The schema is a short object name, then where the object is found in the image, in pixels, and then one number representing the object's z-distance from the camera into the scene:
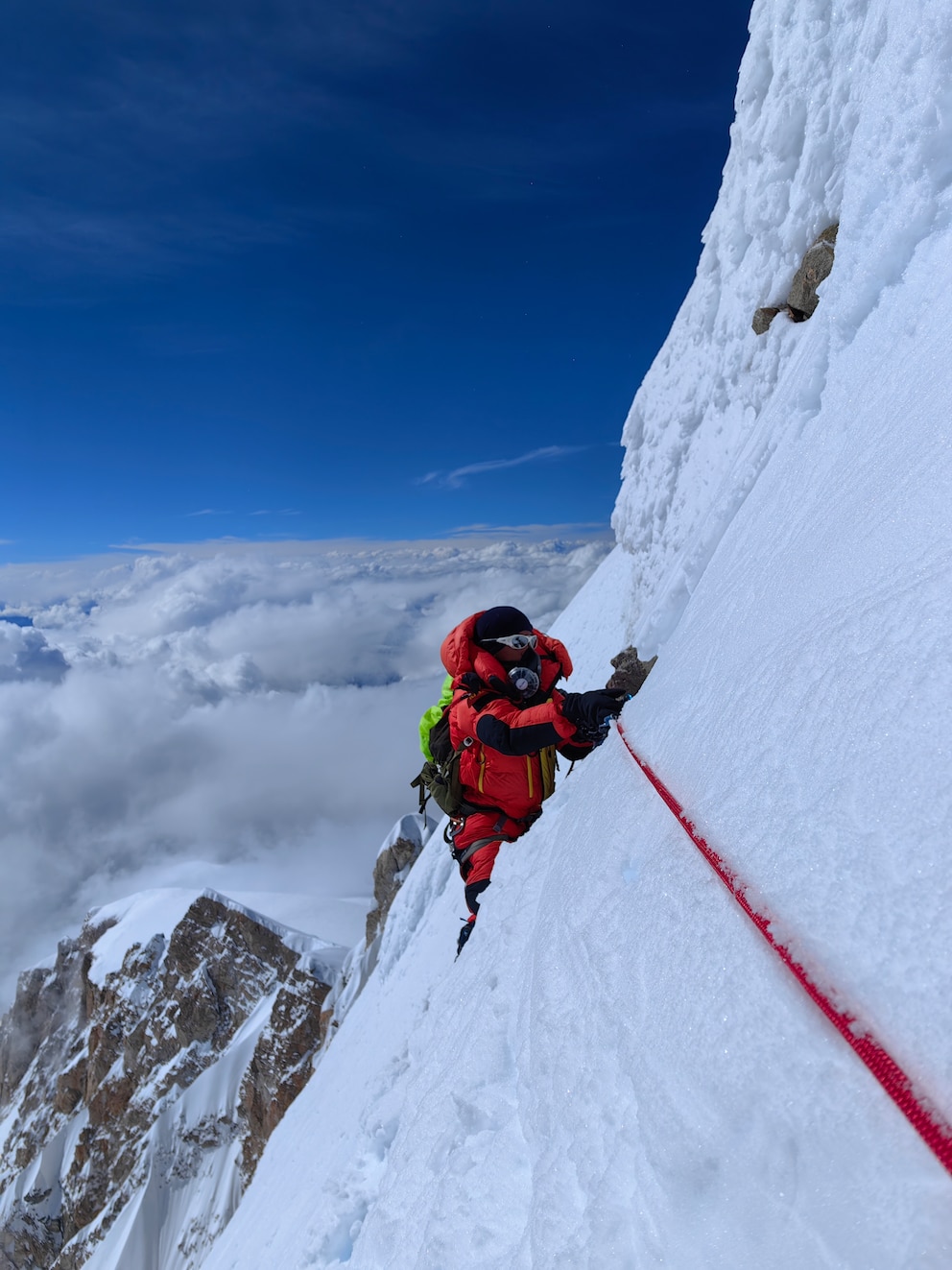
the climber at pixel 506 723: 4.38
